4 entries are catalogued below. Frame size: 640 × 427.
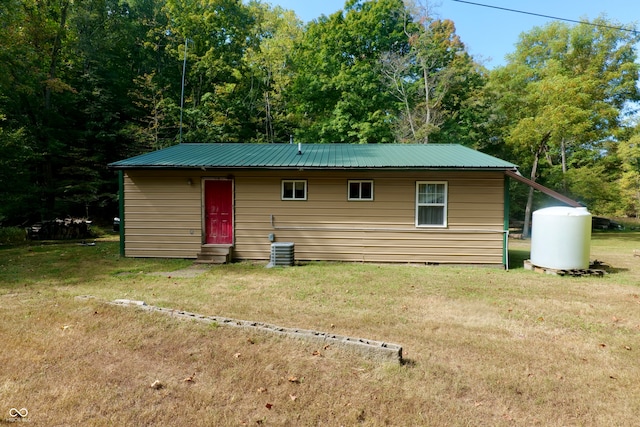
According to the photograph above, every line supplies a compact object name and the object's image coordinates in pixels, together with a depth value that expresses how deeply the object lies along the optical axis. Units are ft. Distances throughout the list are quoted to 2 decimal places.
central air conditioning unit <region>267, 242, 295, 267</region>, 26.94
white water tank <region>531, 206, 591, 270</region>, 24.09
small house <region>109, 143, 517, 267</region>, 28.45
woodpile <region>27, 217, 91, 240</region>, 42.22
